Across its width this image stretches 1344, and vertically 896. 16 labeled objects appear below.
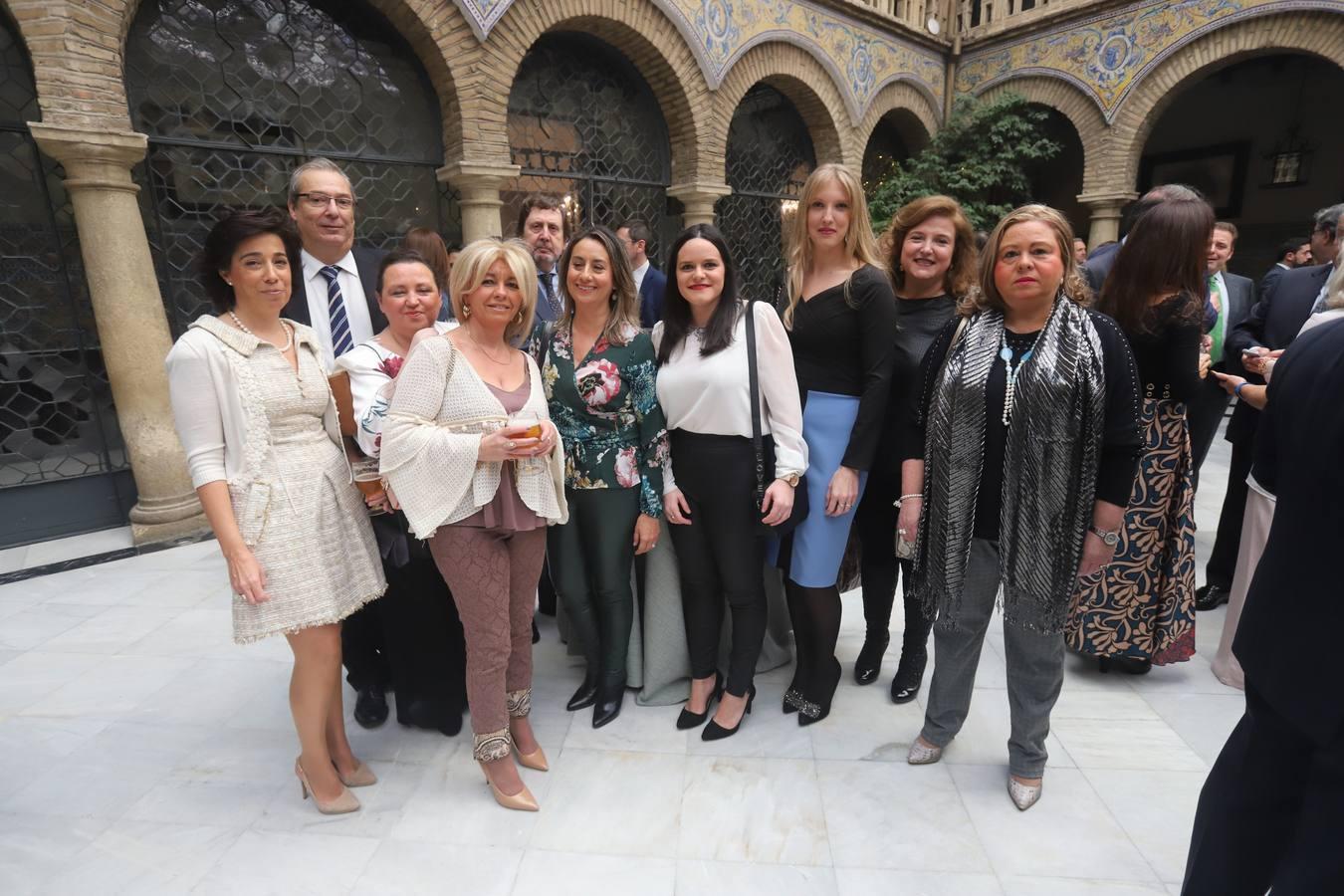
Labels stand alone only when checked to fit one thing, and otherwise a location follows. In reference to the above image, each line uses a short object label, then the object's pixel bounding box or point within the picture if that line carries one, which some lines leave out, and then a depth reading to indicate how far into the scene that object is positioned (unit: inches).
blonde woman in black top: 92.9
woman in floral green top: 92.6
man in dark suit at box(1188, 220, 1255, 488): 135.9
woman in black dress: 101.8
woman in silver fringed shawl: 75.7
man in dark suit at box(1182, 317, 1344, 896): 48.2
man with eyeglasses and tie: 102.3
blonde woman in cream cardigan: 80.0
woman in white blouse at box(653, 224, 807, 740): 91.3
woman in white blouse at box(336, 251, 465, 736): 88.9
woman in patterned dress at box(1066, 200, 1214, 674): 94.5
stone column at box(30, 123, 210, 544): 166.9
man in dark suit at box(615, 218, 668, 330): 152.3
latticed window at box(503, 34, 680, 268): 261.4
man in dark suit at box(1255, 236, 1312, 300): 210.8
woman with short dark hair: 74.0
